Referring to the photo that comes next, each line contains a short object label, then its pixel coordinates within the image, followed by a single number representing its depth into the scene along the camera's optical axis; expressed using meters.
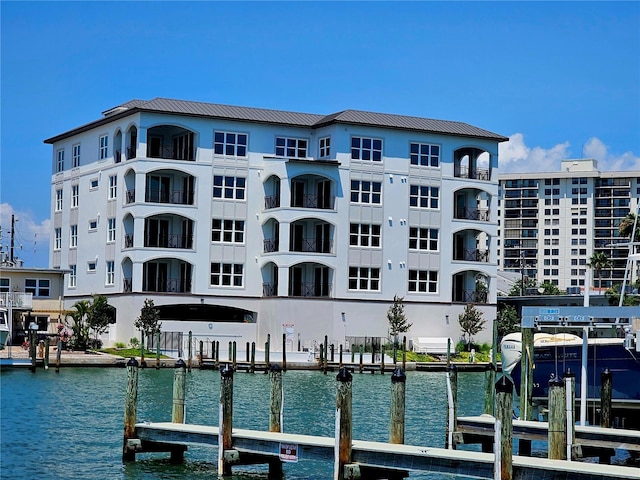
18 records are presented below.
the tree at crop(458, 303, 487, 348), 85.38
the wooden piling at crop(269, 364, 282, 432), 29.66
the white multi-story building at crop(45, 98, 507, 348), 81.62
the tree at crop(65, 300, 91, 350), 75.12
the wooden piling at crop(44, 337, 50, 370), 63.22
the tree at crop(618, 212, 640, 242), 99.10
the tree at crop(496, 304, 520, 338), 94.91
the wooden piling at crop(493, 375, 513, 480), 23.50
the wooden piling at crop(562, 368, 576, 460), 28.55
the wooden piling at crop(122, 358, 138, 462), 30.50
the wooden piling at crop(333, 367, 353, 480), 25.83
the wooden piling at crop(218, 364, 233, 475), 28.27
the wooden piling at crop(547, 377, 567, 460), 26.52
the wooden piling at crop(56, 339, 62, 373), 63.99
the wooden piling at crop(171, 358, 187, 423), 31.15
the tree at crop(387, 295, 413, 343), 82.75
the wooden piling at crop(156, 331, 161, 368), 69.31
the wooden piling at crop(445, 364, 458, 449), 32.56
